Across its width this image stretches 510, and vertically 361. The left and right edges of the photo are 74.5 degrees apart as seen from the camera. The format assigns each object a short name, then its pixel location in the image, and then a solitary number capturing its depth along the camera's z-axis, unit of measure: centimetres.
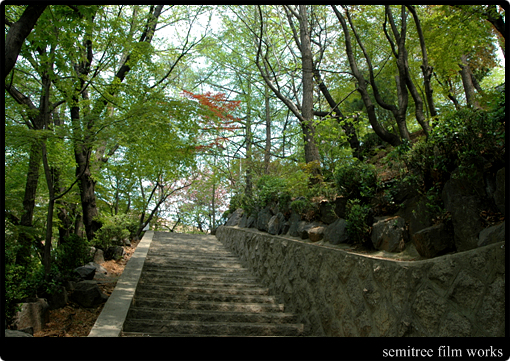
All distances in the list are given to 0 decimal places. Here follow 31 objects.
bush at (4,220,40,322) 363
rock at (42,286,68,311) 478
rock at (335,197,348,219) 476
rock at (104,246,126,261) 851
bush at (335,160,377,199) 431
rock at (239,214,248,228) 973
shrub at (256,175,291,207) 688
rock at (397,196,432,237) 315
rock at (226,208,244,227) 1121
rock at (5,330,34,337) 304
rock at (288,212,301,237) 587
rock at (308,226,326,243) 489
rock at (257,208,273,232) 760
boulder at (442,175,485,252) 262
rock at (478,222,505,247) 227
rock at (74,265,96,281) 588
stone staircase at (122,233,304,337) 426
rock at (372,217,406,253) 337
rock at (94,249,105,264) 780
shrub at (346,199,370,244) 384
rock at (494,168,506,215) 240
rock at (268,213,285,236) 660
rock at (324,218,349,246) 436
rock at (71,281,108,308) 510
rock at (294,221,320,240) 532
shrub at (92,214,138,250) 847
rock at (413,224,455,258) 282
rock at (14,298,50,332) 391
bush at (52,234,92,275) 580
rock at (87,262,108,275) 693
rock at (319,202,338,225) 493
